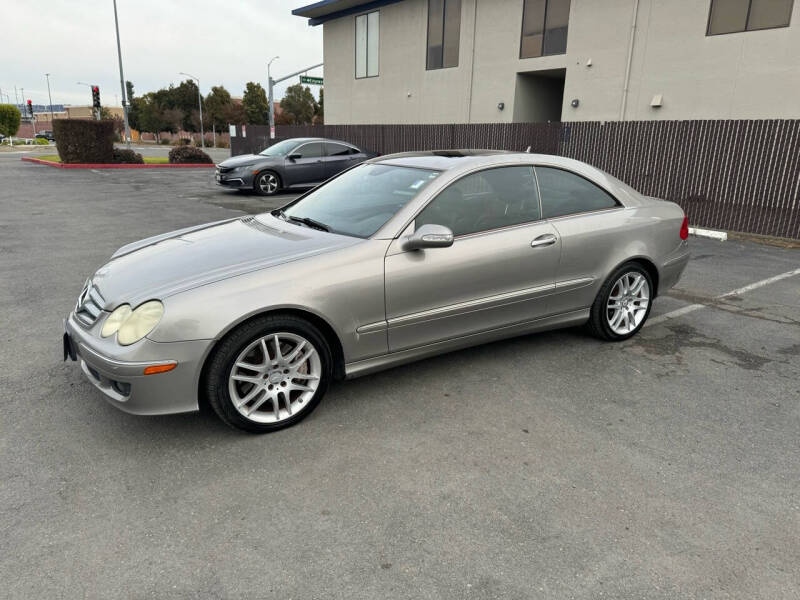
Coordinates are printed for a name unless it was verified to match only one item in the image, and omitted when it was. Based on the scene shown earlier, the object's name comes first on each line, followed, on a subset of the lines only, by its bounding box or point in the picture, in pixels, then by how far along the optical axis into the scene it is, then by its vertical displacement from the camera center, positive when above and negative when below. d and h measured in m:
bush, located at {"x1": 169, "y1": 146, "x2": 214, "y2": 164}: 26.59 -1.07
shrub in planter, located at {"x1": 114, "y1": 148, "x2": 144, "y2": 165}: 24.73 -1.10
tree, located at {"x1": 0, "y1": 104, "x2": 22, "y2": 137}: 59.09 +0.74
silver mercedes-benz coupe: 3.15 -0.87
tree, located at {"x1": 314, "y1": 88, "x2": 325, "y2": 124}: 72.89 +2.47
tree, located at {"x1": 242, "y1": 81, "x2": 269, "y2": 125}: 70.31 +3.35
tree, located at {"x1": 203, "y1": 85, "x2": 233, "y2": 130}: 71.38 +2.91
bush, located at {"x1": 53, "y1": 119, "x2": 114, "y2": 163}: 23.58 -0.40
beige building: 14.36 +2.45
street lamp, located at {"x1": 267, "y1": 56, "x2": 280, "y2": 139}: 35.56 +2.51
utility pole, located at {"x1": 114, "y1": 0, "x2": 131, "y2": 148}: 32.28 +2.60
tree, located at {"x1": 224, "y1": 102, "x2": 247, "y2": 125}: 70.81 +1.99
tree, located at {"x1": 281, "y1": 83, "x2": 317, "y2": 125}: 71.19 +3.60
